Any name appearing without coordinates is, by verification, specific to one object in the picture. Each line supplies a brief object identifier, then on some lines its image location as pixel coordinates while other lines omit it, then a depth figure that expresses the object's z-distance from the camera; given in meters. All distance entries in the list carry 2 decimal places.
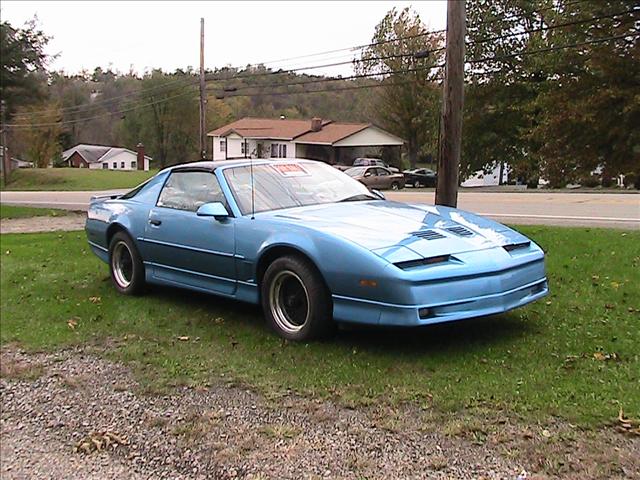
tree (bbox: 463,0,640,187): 18.14
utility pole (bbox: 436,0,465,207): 7.71
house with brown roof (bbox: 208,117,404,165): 50.16
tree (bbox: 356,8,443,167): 45.81
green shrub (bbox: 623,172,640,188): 19.38
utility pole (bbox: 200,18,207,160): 33.44
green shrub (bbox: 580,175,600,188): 22.27
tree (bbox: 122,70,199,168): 53.47
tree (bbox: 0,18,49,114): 32.75
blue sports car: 4.55
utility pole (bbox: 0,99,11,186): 46.22
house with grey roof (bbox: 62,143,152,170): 70.38
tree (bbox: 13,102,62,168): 54.97
